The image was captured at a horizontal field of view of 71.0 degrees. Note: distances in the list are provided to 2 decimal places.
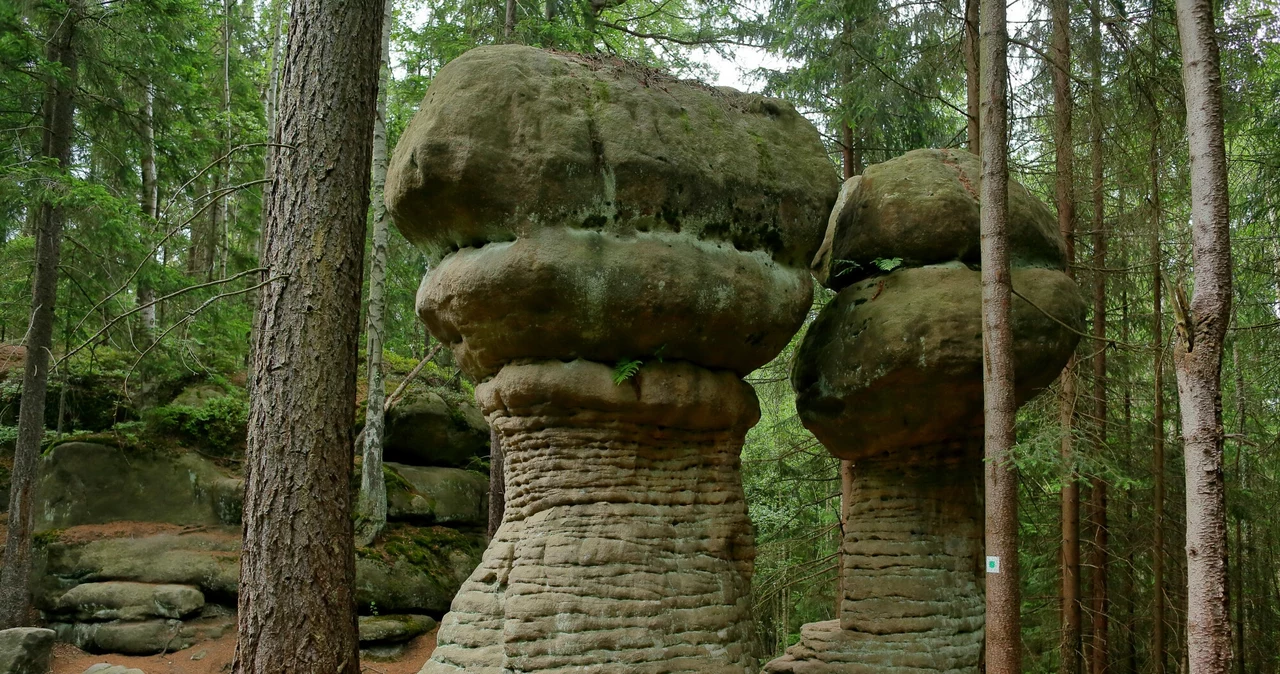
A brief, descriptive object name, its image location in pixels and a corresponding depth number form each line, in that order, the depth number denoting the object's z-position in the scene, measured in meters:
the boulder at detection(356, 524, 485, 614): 12.84
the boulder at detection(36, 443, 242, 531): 13.66
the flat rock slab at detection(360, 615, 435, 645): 12.21
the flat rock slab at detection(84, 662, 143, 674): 10.74
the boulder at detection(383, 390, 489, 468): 15.71
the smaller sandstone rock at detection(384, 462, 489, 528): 14.65
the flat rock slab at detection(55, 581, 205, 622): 12.11
